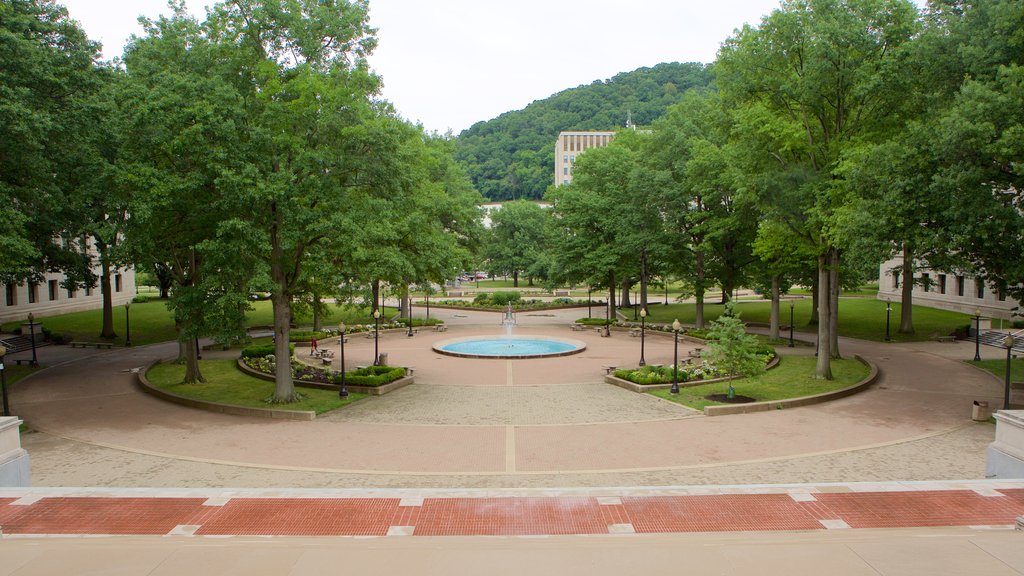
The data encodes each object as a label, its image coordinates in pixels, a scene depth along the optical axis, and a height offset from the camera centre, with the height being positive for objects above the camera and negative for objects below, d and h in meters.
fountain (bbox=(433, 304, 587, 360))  31.75 -4.38
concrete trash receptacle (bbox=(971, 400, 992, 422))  17.52 -4.16
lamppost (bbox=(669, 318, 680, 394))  21.55 -3.87
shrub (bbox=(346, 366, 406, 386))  23.17 -4.11
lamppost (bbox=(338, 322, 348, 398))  21.83 -4.31
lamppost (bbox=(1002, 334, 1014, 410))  17.04 -2.25
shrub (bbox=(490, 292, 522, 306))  58.09 -2.86
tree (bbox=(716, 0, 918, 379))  21.70 +6.46
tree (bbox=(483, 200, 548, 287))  77.19 +4.11
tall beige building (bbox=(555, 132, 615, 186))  131.88 +26.59
